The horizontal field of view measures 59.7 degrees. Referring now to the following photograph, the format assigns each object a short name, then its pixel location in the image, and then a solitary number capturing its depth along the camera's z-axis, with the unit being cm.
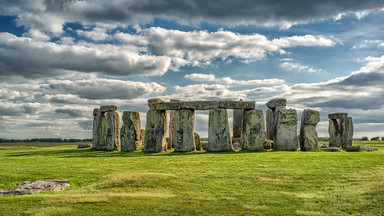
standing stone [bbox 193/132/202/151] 2555
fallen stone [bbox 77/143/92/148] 3183
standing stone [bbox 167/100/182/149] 2811
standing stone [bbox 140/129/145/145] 3063
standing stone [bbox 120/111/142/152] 2508
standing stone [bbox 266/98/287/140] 2673
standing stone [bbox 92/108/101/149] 2828
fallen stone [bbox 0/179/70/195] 1152
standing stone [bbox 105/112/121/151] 2642
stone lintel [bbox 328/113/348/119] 2914
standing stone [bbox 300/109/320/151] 2288
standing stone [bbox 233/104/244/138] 3016
